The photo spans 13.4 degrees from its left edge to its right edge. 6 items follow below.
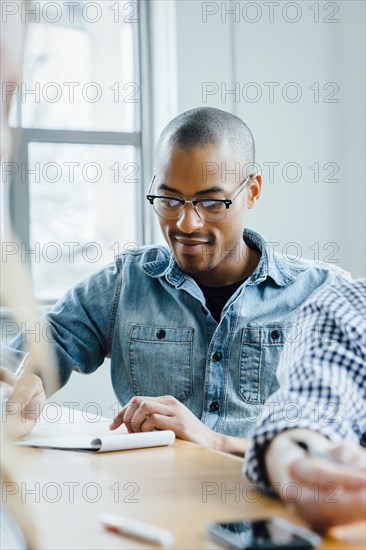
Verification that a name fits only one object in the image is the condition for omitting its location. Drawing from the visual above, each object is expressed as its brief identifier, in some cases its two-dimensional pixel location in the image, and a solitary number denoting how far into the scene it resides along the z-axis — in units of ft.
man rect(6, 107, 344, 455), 7.93
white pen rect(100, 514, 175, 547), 4.73
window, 11.46
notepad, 6.77
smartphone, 4.29
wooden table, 4.96
